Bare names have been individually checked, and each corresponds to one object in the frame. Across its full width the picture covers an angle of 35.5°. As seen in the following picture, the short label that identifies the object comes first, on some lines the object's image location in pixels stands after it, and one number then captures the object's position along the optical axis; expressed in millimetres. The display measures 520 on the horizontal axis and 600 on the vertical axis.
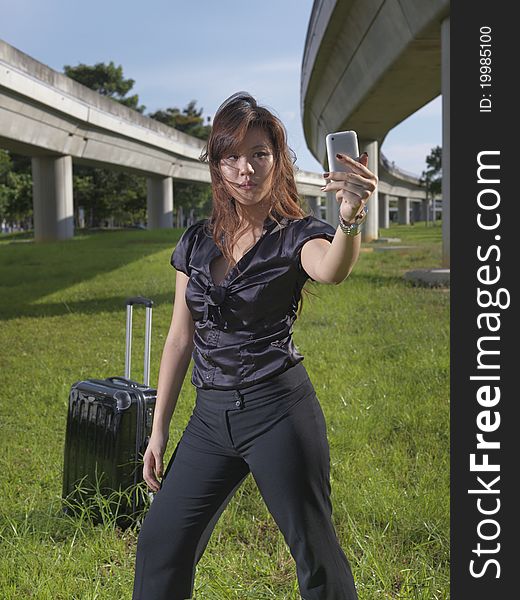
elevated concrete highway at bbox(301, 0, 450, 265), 15875
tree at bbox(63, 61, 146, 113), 58781
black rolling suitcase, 3971
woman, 2307
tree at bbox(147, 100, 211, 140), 70375
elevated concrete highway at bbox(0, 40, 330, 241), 24094
